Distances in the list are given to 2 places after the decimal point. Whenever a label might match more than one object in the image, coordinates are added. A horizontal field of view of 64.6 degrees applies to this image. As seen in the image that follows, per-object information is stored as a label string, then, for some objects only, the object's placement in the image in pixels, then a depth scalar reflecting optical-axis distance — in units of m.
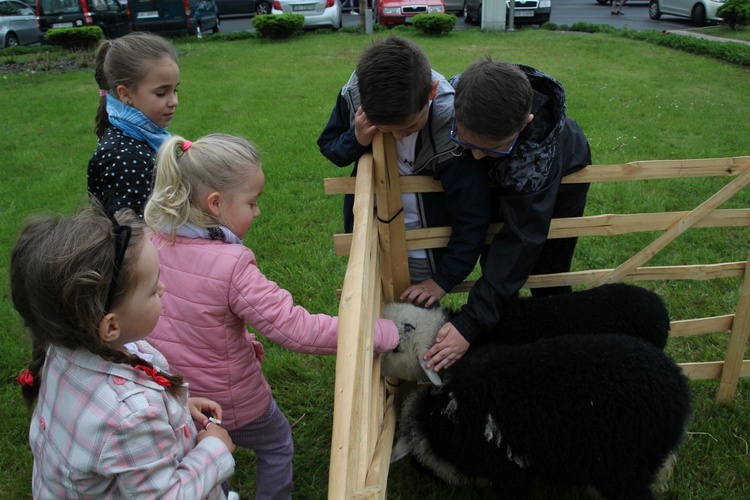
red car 18.81
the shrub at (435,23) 16.36
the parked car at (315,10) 18.31
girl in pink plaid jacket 1.39
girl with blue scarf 2.59
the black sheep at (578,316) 2.68
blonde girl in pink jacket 1.99
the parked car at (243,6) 22.97
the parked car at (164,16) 17.64
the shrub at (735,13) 15.74
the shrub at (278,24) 16.86
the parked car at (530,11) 18.45
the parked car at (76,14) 17.14
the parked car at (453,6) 22.17
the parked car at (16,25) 18.12
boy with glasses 2.26
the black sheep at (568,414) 2.29
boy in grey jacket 2.17
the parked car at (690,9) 17.86
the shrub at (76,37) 15.76
